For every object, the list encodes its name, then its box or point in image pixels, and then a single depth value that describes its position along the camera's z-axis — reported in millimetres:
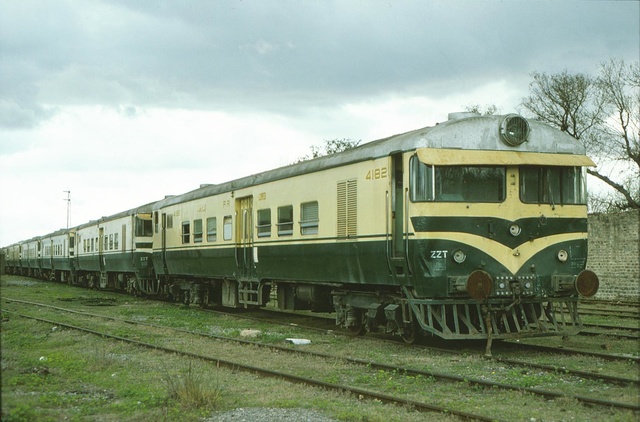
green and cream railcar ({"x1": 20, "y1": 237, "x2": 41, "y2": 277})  55719
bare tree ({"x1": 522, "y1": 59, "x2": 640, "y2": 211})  41156
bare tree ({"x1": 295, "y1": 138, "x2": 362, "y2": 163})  49500
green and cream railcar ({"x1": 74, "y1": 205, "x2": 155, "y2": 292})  26812
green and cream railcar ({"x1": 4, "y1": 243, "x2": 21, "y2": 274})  67706
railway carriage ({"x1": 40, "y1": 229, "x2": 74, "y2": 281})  42369
